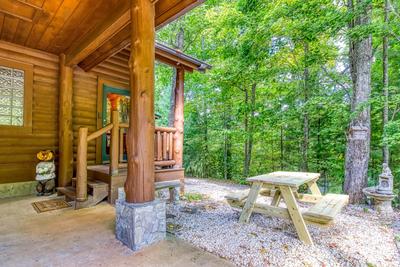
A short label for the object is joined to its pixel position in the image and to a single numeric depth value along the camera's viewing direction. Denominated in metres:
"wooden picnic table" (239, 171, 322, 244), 2.32
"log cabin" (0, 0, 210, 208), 2.29
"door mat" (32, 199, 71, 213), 3.28
